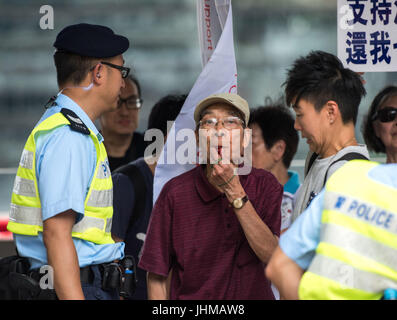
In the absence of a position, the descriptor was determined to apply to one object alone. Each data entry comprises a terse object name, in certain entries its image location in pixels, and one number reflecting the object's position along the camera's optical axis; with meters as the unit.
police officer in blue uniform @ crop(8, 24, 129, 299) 4.36
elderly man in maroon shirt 4.77
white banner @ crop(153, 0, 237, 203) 5.77
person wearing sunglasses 7.37
